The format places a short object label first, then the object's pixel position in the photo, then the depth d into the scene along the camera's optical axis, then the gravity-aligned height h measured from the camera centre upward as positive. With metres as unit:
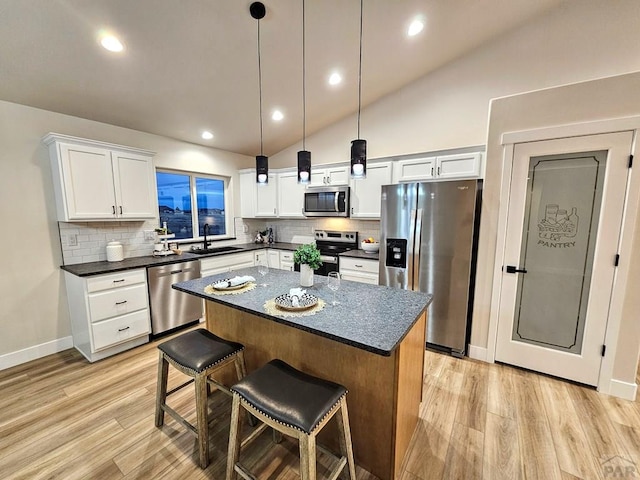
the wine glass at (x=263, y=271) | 2.37 -0.53
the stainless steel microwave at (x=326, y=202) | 3.83 +0.17
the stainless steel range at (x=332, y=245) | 3.85 -0.52
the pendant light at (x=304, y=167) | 2.05 +0.35
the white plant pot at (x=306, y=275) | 2.00 -0.48
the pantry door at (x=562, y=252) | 2.19 -0.34
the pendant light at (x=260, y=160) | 2.11 +0.44
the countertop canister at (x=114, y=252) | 3.08 -0.46
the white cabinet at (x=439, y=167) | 2.98 +0.54
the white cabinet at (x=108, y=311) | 2.66 -1.05
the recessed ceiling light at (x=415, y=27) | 2.58 +1.83
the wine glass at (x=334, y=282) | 1.92 -0.52
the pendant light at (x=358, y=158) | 1.85 +0.38
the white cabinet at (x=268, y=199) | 4.54 +0.23
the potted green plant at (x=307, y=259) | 1.92 -0.34
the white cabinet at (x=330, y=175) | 3.86 +0.55
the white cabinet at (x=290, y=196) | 4.35 +0.28
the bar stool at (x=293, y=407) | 1.15 -0.89
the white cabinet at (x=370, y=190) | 3.55 +0.32
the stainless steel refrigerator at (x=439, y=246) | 2.71 -0.36
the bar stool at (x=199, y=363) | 1.58 -0.93
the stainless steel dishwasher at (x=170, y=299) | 3.11 -1.06
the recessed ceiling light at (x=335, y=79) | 3.14 +1.61
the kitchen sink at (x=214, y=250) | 3.97 -0.58
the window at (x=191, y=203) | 3.88 +0.15
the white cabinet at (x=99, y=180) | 2.64 +0.35
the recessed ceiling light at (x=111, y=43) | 2.10 +1.35
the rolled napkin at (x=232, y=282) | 1.95 -0.53
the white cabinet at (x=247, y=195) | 4.61 +0.31
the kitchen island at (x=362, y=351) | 1.37 -0.84
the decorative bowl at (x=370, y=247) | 3.69 -0.47
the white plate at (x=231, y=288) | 1.92 -0.55
